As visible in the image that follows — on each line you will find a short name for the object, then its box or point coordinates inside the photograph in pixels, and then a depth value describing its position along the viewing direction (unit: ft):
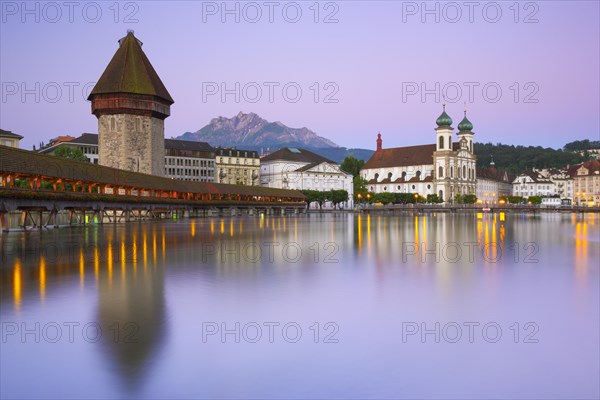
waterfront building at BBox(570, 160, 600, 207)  578.66
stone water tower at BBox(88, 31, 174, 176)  253.65
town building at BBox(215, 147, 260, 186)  449.06
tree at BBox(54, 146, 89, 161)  279.28
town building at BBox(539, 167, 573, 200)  614.71
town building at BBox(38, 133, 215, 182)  422.41
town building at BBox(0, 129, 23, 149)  298.95
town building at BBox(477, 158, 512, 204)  560.57
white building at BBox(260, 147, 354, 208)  430.20
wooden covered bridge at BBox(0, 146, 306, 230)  119.75
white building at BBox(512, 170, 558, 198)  612.70
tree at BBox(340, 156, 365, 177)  563.48
